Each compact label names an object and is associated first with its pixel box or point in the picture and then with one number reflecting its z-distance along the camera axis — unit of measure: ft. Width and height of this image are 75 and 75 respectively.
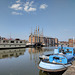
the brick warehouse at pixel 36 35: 450.91
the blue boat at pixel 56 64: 42.75
